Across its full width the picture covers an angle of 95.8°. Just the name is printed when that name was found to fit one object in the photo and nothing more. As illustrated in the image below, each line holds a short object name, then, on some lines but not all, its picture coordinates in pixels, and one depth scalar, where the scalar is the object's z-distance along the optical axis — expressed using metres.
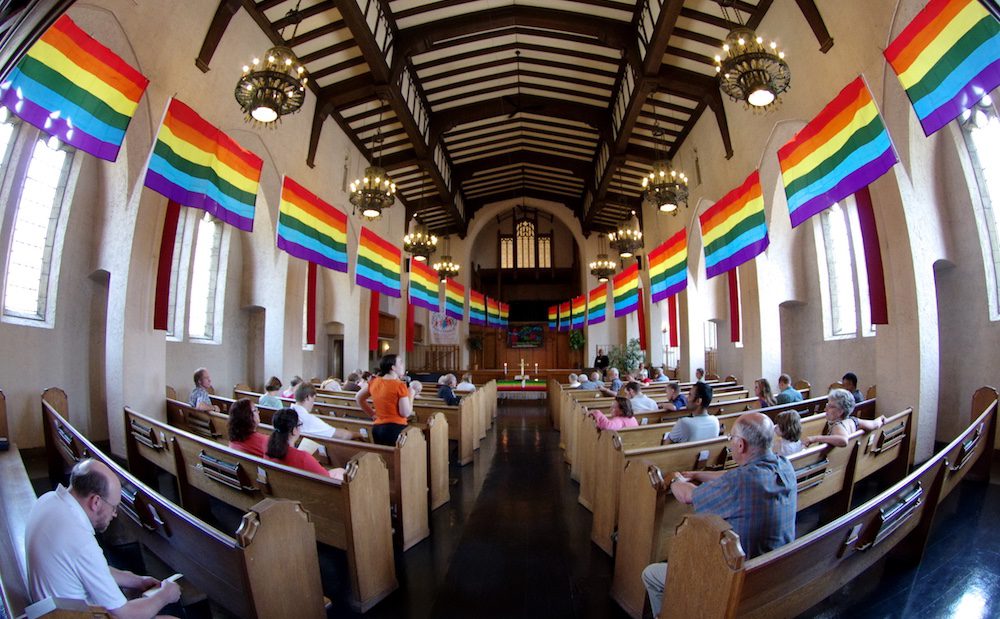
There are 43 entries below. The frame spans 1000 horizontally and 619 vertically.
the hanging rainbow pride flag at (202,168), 4.97
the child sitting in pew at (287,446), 2.70
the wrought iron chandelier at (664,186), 7.52
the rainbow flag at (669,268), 9.77
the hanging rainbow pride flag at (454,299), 14.67
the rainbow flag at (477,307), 17.12
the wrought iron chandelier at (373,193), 7.67
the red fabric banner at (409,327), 14.05
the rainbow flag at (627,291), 12.68
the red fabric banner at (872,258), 5.31
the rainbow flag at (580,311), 18.30
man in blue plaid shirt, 1.74
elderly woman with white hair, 3.12
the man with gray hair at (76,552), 1.39
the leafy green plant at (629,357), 13.03
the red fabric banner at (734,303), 8.70
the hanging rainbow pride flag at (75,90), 3.51
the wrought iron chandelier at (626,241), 11.06
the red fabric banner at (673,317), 11.58
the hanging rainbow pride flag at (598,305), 15.25
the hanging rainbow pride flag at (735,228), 6.82
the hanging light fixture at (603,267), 12.97
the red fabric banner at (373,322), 11.59
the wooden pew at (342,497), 2.38
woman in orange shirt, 3.68
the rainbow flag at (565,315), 19.62
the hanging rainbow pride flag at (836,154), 4.52
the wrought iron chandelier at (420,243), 11.02
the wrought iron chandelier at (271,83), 4.84
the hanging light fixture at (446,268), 13.88
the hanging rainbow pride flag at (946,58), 3.20
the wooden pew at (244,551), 1.61
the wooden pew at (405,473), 3.11
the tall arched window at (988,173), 5.18
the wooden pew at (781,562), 1.34
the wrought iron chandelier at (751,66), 4.71
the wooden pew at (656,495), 2.27
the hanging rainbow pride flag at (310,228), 7.18
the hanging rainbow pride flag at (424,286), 11.87
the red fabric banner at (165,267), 5.75
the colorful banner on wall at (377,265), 9.41
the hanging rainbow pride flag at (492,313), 18.17
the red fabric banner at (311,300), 9.57
